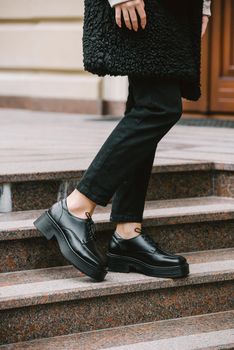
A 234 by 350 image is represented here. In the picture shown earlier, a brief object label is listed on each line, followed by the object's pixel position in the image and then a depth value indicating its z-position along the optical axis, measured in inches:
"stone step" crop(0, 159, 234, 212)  158.1
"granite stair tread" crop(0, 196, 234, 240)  146.2
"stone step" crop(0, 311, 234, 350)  134.2
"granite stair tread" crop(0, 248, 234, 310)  135.8
